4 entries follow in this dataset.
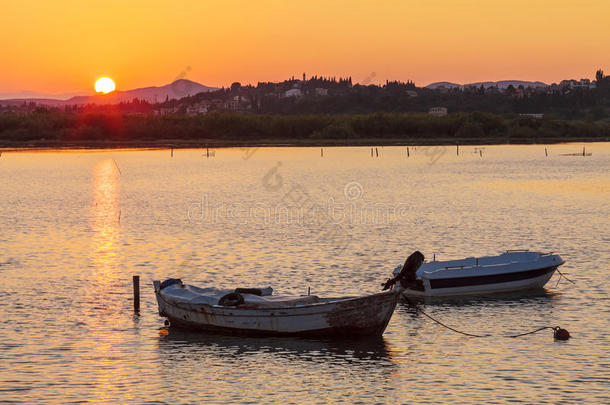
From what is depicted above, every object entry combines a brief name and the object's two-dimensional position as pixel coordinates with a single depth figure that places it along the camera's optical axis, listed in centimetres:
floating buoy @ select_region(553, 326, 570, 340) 3093
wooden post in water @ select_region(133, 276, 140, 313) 3619
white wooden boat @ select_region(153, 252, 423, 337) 3042
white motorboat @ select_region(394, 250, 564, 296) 3853
